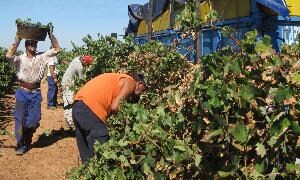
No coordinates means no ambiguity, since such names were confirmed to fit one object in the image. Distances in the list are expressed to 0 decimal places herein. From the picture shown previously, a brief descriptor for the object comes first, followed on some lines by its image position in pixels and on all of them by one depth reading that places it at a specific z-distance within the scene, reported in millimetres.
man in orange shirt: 4848
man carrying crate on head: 7562
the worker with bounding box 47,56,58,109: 13789
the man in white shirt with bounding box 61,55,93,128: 8938
